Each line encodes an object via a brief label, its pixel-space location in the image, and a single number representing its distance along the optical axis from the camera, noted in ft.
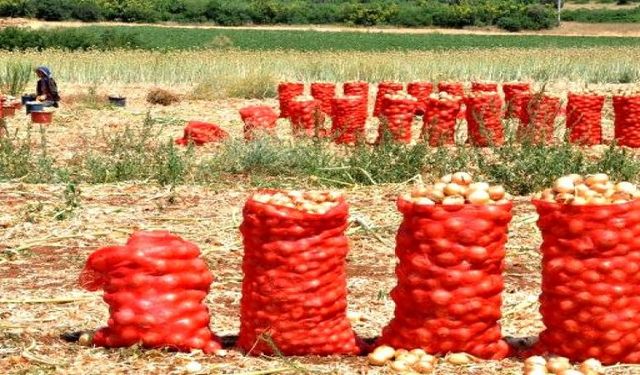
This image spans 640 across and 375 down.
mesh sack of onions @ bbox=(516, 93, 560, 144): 34.42
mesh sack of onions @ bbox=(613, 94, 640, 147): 48.75
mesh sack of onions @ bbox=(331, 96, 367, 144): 48.85
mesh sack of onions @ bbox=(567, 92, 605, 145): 49.55
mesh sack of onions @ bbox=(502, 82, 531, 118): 59.41
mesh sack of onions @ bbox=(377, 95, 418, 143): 46.44
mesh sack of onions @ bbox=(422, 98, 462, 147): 46.47
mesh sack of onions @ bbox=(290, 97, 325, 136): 48.98
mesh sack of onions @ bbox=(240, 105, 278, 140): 46.85
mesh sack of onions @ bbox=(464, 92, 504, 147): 46.76
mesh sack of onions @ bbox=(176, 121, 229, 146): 46.06
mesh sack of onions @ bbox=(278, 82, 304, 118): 59.10
